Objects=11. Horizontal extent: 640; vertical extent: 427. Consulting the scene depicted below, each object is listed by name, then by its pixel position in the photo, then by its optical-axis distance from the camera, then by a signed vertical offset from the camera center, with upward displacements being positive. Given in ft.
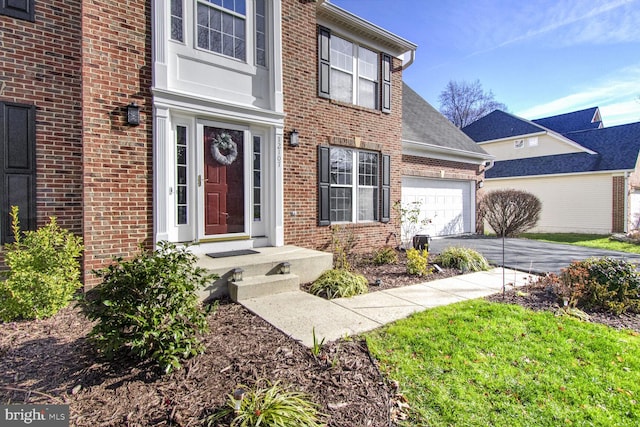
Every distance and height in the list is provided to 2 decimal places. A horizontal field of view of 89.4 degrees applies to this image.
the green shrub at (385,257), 24.16 -3.65
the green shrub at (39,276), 11.93 -2.59
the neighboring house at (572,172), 51.17 +6.40
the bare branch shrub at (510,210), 44.27 -0.22
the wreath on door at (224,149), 19.15 +3.63
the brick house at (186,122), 15.07 +4.92
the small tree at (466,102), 112.37 +37.51
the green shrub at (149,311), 8.09 -2.63
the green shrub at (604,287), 15.29 -3.88
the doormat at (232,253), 18.14 -2.57
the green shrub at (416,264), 20.76 -3.57
